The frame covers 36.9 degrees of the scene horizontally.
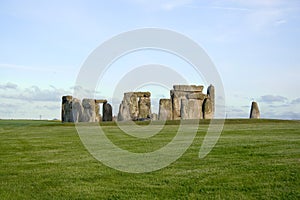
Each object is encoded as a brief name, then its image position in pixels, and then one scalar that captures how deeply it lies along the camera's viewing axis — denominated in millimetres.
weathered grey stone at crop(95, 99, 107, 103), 46344
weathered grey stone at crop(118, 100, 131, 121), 44188
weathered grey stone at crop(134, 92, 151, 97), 45312
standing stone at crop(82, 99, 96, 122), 44844
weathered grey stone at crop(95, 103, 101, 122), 45750
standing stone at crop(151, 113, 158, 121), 45375
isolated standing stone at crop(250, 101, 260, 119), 41438
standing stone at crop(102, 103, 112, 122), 46000
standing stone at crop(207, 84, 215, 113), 43000
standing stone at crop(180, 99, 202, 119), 40906
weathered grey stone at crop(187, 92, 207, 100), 41531
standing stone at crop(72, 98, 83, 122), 45094
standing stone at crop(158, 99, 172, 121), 41938
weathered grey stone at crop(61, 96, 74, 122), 45644
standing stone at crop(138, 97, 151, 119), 44966
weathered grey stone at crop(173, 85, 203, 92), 43156
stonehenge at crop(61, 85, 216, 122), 41312
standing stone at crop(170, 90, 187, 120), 42672
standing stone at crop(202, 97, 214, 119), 41125
